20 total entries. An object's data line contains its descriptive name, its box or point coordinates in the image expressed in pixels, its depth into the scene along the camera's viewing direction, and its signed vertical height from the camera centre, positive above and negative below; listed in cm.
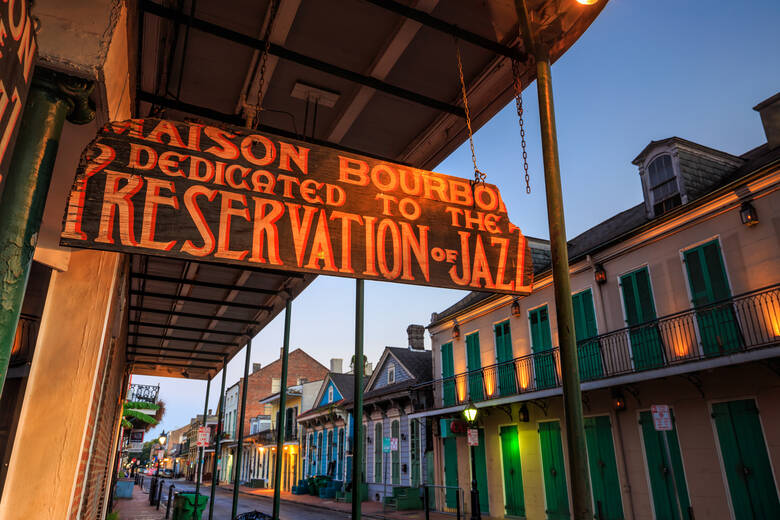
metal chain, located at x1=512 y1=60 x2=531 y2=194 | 370 +253
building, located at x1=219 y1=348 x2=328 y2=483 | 5019 +613
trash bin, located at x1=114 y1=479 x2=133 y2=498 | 2485 -171
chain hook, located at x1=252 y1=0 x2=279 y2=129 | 320 +266
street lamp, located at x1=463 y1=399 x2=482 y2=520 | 1275 -85
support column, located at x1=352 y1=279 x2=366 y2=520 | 443 +32
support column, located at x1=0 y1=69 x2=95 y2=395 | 162 +88
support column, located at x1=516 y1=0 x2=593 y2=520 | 258 +85
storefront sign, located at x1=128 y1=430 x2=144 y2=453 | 3014 +90
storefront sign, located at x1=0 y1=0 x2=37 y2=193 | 139 +107
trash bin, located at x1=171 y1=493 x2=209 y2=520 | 1162 -118
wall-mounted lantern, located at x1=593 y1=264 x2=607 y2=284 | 1434 +463
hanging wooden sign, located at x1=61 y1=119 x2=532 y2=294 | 239 +123
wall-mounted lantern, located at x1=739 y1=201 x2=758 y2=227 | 1084 +468
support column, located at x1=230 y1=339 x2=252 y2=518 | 1081 +4
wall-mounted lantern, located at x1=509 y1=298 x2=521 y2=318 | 1731 +449
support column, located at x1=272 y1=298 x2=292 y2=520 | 876 +64
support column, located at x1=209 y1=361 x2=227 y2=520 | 1331 +72
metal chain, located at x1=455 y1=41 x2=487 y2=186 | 349 +180
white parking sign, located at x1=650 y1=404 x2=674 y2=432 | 937 +50
